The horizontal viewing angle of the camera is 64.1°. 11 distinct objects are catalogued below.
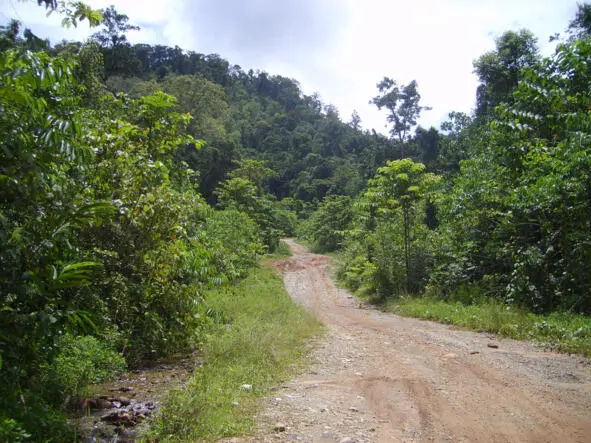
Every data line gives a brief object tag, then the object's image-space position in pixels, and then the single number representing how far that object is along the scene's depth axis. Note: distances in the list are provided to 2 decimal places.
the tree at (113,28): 37.81
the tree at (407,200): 15.42
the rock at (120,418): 4.51
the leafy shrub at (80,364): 4.91
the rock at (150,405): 4.98
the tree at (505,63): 23.23
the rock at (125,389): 5.58
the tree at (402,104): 40.16
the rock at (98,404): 4.87
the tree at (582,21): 20.61
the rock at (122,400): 5.07
